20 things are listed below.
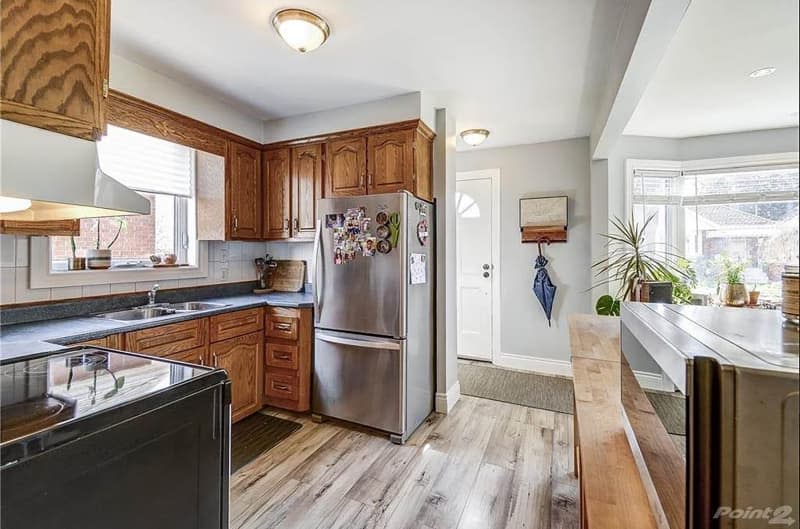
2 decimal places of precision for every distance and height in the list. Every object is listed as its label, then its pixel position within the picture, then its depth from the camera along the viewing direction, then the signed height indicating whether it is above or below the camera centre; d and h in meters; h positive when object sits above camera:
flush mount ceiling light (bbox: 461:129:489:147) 3.42 +1.21
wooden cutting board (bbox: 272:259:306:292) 3.45 -0.13
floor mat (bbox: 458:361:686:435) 3.16 -1.18
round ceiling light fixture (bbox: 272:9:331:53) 1.80 +1.19
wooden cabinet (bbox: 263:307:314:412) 2.77 -0.73
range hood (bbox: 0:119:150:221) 0.76 +0.21
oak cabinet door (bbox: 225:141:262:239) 3.00 +0.61
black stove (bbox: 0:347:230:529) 0.70 -0.40
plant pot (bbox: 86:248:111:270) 2.28 +0.02
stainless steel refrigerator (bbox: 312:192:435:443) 2.46 -0.34
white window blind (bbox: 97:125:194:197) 2.36 +0.70
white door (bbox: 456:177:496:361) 4.20 -0.03
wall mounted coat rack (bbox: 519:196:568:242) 3.75 +0.47
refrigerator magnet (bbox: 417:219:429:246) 2.66 +0.24
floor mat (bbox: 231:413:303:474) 2.26 -1.19
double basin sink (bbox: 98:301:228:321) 2.34 -0.33
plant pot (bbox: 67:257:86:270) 2.20 -0.01
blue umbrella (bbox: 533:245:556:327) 3.81 -0.25
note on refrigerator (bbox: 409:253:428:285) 2.55 -0.04
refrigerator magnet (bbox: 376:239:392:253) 2.47 +0.12
